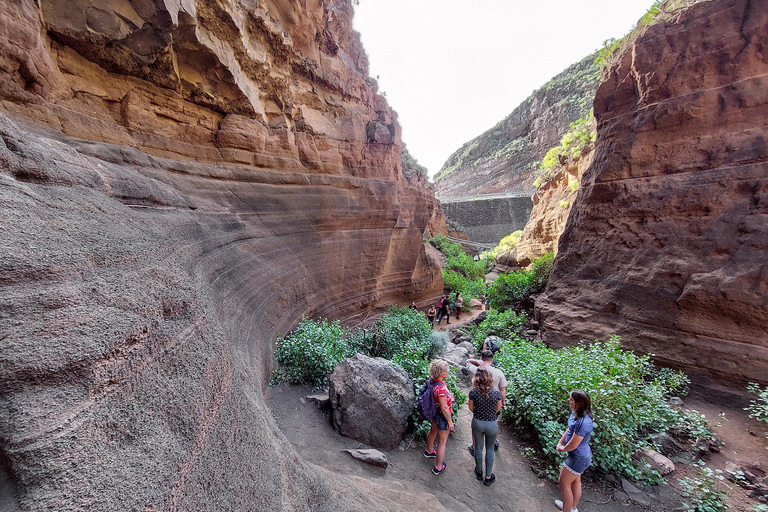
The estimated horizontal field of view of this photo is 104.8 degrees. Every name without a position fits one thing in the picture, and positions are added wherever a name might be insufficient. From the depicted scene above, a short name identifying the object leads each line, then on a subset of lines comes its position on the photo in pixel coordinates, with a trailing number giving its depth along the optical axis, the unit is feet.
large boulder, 11.64
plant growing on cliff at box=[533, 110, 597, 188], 32.89
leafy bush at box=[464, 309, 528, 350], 24.72
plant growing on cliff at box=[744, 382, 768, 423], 12.22
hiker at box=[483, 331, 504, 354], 18.81
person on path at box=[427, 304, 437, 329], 34.65
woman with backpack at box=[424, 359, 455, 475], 10.75
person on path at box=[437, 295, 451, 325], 35.94
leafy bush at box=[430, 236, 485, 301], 47.24
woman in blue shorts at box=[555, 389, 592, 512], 8.78
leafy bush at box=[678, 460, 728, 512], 8.89
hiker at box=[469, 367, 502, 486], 10.38
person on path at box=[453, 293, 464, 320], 38.58
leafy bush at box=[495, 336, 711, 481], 10.68
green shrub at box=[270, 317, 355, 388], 14.07
